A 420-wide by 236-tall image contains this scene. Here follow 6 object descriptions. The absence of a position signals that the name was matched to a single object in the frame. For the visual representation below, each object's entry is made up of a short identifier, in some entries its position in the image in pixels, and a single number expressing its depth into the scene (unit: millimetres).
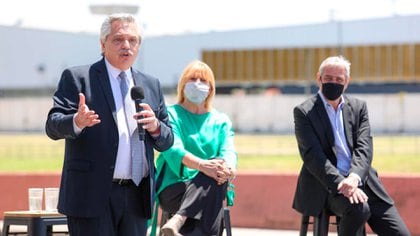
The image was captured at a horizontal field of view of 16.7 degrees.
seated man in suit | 10573
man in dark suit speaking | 7850
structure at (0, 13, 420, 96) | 98257
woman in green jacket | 10947
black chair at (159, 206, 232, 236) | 11385
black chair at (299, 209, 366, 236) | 10782
